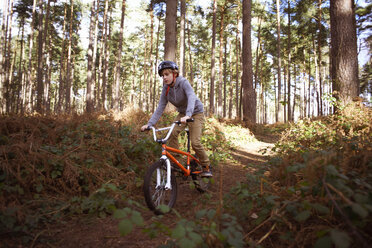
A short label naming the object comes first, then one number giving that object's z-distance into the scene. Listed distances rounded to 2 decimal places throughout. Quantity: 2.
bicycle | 2.99
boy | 3.95
